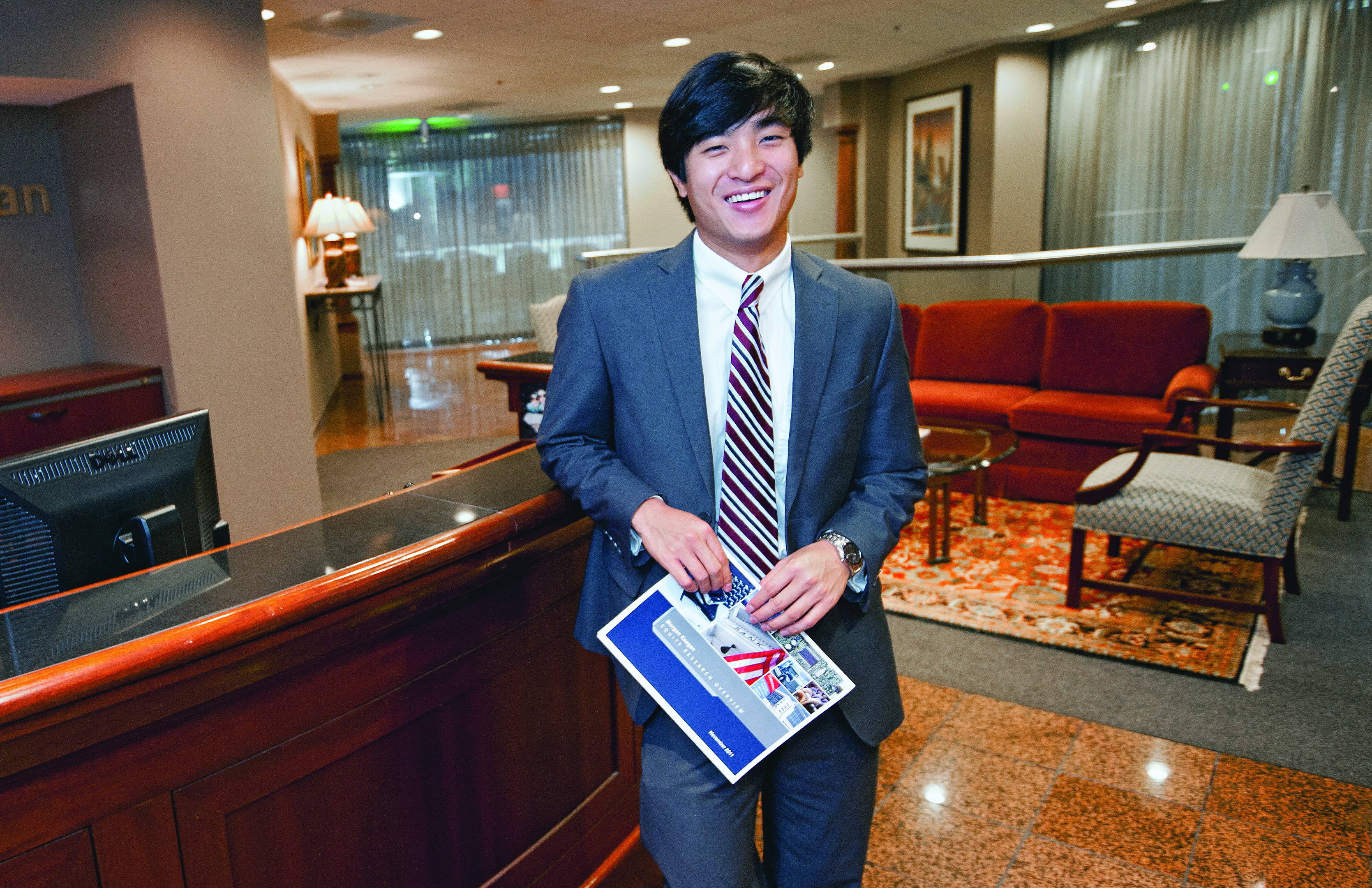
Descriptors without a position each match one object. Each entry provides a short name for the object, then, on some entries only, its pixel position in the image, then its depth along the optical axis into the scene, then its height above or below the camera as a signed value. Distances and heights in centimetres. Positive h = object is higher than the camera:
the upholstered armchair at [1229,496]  308 -92
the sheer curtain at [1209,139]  602 +70
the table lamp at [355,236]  779 +26
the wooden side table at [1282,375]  436 -70
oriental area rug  322 -142
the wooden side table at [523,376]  388 -50
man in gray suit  123 -27
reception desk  106 -61
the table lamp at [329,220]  757 +37
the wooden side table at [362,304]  785 -34
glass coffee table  393 -94
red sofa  478 -77
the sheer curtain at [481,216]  1267 +60
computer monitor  135 -36
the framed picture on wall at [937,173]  852 +68
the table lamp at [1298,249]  453 -9
